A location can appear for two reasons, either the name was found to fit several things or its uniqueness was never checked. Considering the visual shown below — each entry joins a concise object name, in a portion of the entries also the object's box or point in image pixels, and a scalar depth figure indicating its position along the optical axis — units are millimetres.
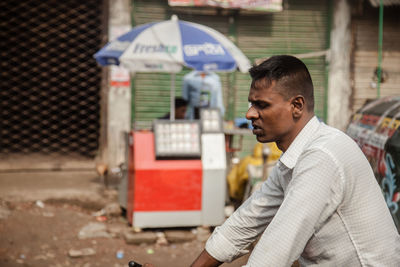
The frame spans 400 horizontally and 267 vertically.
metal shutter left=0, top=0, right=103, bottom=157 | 9094
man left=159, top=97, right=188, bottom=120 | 7516
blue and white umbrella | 6238
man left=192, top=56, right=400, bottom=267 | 1633
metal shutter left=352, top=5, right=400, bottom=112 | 9914
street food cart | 5766
